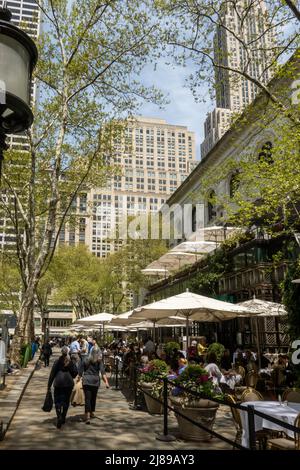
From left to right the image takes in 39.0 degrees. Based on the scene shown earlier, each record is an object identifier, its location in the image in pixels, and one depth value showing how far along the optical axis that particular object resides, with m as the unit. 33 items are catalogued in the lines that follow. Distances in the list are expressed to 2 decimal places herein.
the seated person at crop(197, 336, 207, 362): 19.42
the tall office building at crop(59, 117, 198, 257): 107.12
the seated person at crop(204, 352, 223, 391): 10.73
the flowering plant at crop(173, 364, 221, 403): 7.72
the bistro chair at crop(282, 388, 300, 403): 7.26
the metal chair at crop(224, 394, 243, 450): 6.50
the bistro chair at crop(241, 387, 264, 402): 7.45
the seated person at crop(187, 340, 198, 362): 13.51
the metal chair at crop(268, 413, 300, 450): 5.40
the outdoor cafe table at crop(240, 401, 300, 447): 6.01
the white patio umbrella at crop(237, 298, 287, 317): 14.23
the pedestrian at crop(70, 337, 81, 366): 18.69
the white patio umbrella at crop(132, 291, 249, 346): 12.05
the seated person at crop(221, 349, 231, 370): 15.14
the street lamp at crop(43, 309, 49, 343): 36.87
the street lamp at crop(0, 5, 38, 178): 3.40
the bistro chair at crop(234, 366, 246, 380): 12.84
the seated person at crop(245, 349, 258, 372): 13.62
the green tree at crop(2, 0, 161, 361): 17.89
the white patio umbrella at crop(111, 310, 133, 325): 18.26
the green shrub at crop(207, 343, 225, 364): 17.92
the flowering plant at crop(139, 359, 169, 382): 10.28
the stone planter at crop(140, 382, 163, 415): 10.16
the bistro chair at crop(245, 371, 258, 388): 11.27
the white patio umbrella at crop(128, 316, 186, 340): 18.55
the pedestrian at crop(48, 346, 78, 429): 8.76
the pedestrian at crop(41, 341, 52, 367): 28.22
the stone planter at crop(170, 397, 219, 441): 7.50
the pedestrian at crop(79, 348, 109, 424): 9.37
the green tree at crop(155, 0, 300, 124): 12.23
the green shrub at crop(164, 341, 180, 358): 21.36
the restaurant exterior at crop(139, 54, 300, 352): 20.12
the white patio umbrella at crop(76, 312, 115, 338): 21.62
